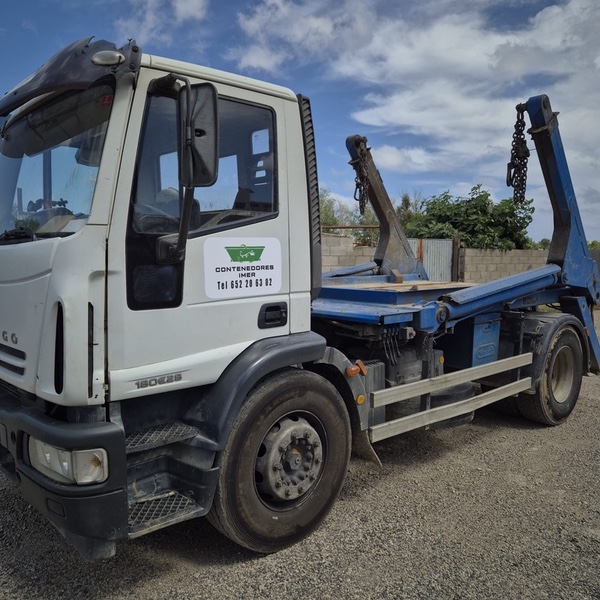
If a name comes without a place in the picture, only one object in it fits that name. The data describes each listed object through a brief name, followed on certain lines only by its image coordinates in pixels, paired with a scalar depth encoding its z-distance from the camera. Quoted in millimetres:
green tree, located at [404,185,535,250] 14172
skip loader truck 2527
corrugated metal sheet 12023
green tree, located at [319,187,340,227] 24716
